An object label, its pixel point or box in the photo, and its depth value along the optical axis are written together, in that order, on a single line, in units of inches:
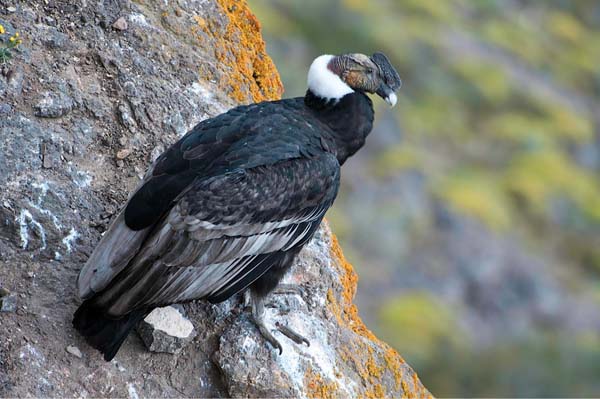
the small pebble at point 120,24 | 566.2
